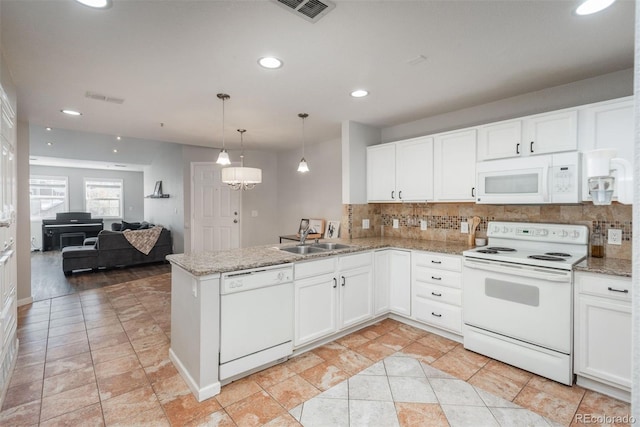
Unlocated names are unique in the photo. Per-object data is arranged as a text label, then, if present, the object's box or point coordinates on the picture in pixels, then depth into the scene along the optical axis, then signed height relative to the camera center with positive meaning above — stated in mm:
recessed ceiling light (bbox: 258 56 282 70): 2240 +1098
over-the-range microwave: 2432 +249
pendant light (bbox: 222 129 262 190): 3453 +382
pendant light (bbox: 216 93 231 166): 3041 +530
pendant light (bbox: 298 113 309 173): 3499 +510
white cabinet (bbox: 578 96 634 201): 2227 +616
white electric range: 2227 -706
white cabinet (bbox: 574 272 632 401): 1998 -843
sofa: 5629 -875
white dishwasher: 2191 -831
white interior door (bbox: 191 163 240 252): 6105 -22
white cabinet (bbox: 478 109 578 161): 2494 +644
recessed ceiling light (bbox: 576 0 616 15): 1641 +1104
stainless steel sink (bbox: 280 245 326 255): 3174 -423
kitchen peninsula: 2121 -744
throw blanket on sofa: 6074 -585
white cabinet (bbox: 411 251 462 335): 2895 -805
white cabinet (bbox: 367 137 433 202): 3459 +453
